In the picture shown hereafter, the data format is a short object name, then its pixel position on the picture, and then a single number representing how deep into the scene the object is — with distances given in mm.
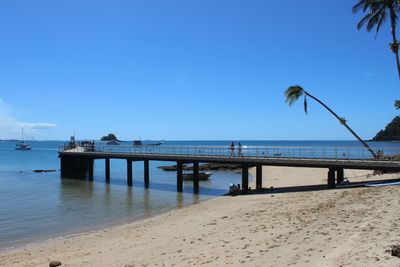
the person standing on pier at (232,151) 29150
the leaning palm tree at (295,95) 29750
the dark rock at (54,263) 11445
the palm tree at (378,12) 22109
